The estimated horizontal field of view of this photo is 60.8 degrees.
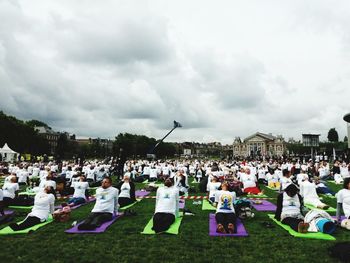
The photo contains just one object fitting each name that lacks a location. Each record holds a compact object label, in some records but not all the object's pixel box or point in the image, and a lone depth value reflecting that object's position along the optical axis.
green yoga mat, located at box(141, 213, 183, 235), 7.75
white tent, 48.43
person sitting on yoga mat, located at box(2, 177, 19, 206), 12.27
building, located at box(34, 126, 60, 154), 130.64
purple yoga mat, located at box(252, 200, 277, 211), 11.33
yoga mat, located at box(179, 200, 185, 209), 12.00
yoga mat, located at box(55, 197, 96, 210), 12.00
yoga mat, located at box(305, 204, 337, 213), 11.10
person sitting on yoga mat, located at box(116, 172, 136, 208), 12.14
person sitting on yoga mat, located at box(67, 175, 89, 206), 12.62
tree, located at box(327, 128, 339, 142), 136.06
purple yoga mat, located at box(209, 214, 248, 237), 7.48
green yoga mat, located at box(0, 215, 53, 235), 7.91
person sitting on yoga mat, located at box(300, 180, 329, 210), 11.99
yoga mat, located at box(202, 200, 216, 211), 11.49
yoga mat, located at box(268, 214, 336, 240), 7.16
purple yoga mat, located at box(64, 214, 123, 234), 7.84
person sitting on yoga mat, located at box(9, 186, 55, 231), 8.64
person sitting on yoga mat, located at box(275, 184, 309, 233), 8.31
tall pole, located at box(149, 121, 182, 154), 69.94
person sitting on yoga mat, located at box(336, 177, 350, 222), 8.16
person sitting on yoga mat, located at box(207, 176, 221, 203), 12.17
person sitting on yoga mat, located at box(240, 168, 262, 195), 15.85
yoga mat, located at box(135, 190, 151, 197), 15.82
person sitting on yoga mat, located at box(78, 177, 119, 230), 8.80
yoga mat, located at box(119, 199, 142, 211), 11.65
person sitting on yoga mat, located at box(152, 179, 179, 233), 7.97
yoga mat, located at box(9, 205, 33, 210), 12.23
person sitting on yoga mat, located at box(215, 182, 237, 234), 7.68
